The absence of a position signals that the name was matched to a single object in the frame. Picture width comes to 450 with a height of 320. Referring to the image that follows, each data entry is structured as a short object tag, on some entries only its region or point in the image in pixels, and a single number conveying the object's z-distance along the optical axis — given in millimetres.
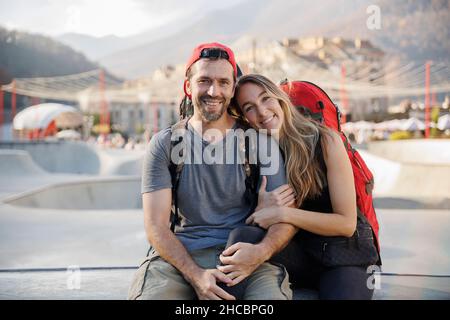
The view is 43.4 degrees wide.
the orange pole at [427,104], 24188
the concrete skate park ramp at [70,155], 18506
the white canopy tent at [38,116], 36688
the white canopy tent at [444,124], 30406
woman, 2362
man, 2279
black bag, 2428
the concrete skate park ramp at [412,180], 8875
